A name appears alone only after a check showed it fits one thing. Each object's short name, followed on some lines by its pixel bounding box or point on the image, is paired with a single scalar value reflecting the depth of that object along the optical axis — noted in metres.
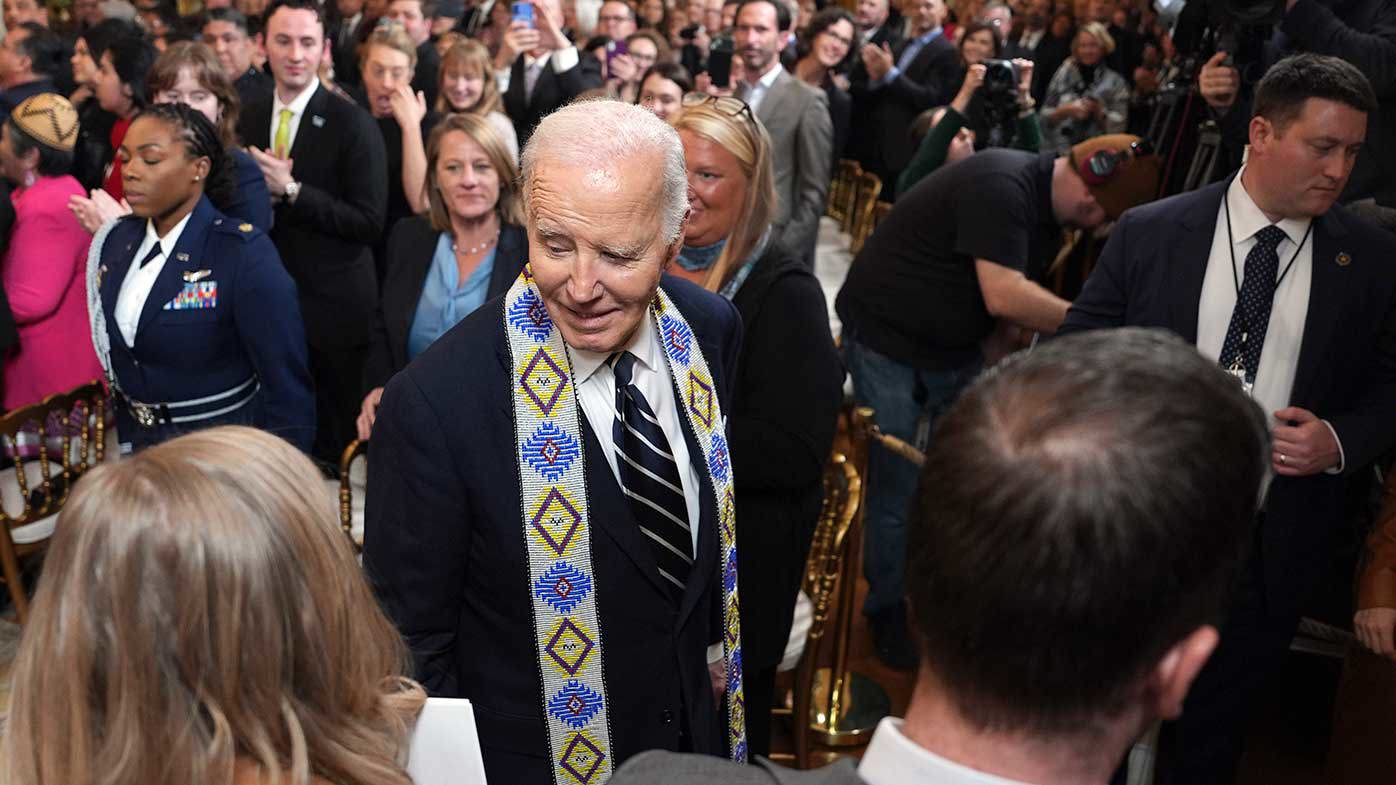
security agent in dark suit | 2.13
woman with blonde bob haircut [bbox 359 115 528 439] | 2.85
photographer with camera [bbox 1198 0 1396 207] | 2.73
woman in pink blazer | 3.26
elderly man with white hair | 1.49
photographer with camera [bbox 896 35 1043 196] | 3.99
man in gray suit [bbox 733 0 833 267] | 4.41
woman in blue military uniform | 2.74
